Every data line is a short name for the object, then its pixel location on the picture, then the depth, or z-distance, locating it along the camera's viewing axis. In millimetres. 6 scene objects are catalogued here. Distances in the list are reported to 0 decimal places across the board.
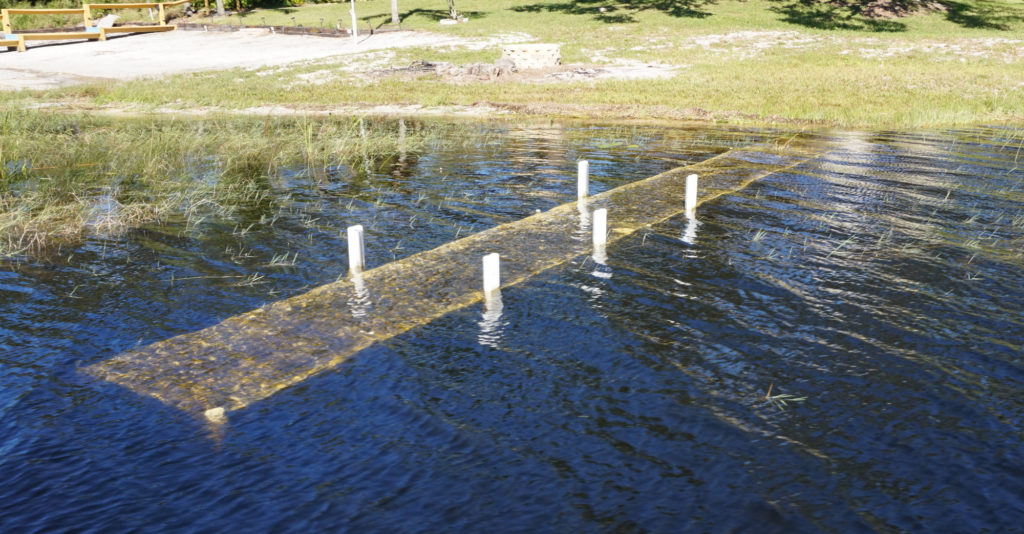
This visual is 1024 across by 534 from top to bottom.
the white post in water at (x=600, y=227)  11633
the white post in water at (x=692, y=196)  13844
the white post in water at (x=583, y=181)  14844
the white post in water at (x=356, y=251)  10750
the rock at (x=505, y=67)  34000
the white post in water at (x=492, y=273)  9859
